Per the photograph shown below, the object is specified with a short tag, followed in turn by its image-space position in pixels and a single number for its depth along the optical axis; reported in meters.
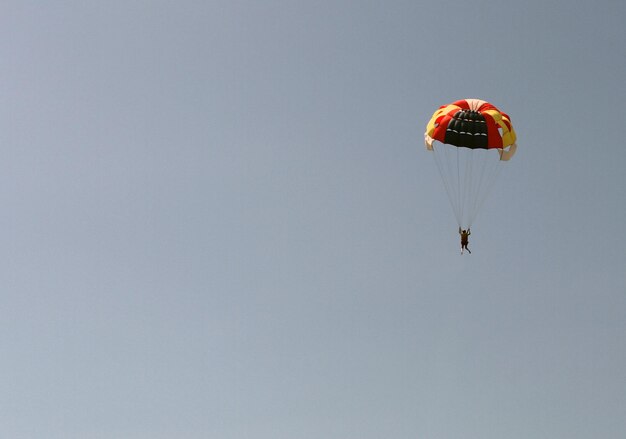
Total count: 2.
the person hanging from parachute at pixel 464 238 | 75.69
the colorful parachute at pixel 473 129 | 77.06
